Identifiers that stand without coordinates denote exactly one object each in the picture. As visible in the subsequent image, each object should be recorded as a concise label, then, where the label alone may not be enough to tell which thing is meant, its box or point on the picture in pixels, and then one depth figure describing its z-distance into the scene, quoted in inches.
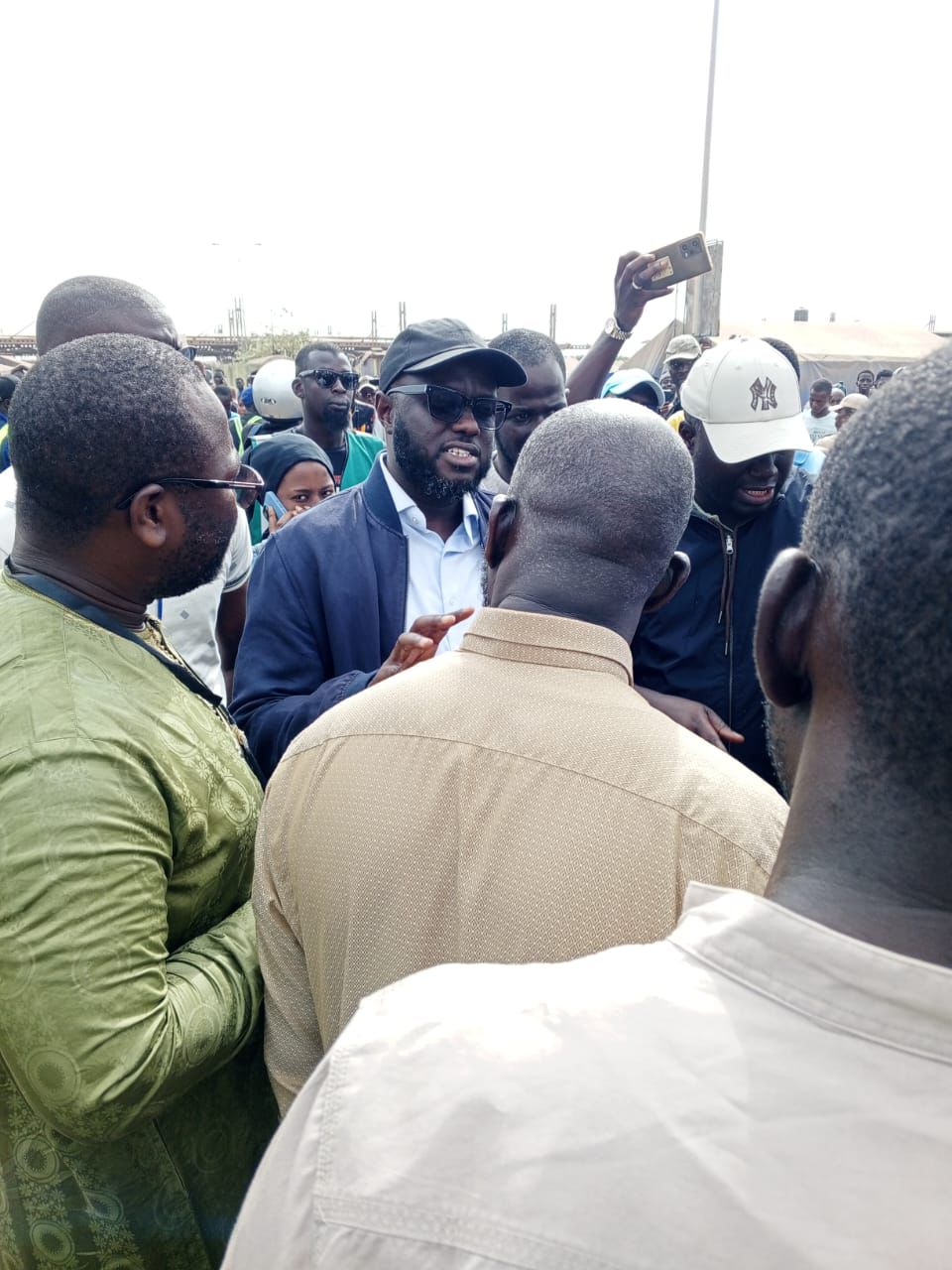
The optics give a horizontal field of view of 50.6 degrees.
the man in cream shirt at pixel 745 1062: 24.6
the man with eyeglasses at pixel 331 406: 235.3
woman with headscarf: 187.0
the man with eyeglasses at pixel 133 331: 125.0
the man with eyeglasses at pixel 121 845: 56.6
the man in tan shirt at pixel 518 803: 54.2
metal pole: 538.9
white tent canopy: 853.8
